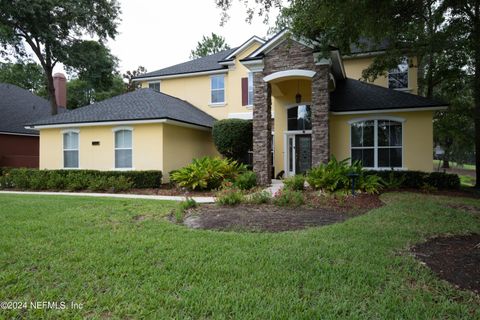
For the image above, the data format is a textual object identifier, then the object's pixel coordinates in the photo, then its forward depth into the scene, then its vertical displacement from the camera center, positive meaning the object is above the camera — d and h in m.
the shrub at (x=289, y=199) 8.34 -1.21
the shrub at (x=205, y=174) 12.09 -0.72
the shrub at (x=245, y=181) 11.56 -0.94
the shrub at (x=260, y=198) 8.62 -1.20
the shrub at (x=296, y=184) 10.51 -0.96
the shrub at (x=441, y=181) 11.75 -0.98
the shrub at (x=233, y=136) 14.68 +1.04
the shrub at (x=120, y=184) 12.55 -1.11
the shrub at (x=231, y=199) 8.52 -1.20
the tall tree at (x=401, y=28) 6.85 +3.85
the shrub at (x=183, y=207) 7.13 -1.35
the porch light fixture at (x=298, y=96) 14.83 +3.02
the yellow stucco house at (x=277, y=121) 12.48 +1.70
